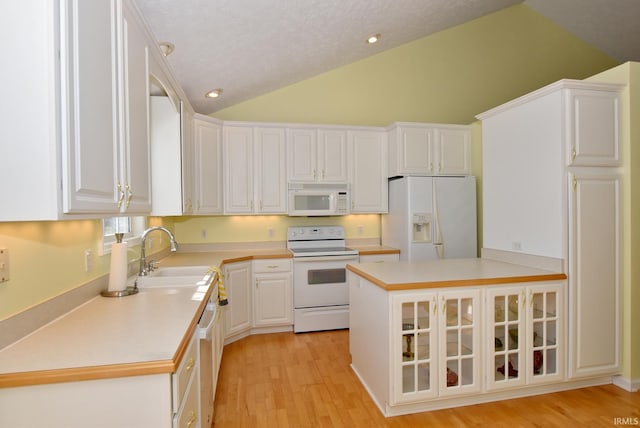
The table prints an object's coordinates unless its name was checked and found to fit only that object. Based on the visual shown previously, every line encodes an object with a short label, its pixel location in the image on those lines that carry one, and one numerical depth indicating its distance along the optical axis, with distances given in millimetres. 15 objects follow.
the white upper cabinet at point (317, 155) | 3953
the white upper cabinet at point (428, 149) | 3996
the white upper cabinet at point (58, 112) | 922
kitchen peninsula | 2195
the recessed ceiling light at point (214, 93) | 3424
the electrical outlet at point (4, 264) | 1176
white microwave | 3945
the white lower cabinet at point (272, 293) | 3693
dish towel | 2531
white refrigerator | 3816
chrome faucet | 2275
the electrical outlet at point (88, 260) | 1784
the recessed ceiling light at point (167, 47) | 2308
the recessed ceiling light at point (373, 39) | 3735
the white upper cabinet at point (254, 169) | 3807
